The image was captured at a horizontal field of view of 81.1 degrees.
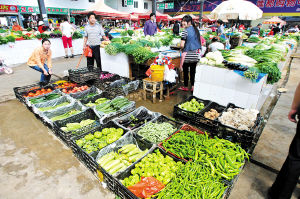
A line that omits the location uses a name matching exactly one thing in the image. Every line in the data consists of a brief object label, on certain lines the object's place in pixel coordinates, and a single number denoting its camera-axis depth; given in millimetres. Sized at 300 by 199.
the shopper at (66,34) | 9828
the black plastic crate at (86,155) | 2623
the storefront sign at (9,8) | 20936
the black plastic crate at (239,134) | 2973
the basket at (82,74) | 5516
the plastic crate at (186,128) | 3287
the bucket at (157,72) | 4656
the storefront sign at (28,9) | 22719
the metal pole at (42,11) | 13156
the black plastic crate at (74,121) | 3234
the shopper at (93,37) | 5969
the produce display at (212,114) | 3658
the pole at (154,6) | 17609
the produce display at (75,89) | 5044
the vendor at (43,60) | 5102
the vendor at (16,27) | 13242
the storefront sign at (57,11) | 25125
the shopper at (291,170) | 1936
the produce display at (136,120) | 3583
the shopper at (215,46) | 7203
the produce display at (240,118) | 3188
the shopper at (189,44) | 5035
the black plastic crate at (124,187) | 2125
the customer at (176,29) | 11843
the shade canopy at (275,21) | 23483
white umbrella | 7660
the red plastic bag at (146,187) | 2121
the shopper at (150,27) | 8734
